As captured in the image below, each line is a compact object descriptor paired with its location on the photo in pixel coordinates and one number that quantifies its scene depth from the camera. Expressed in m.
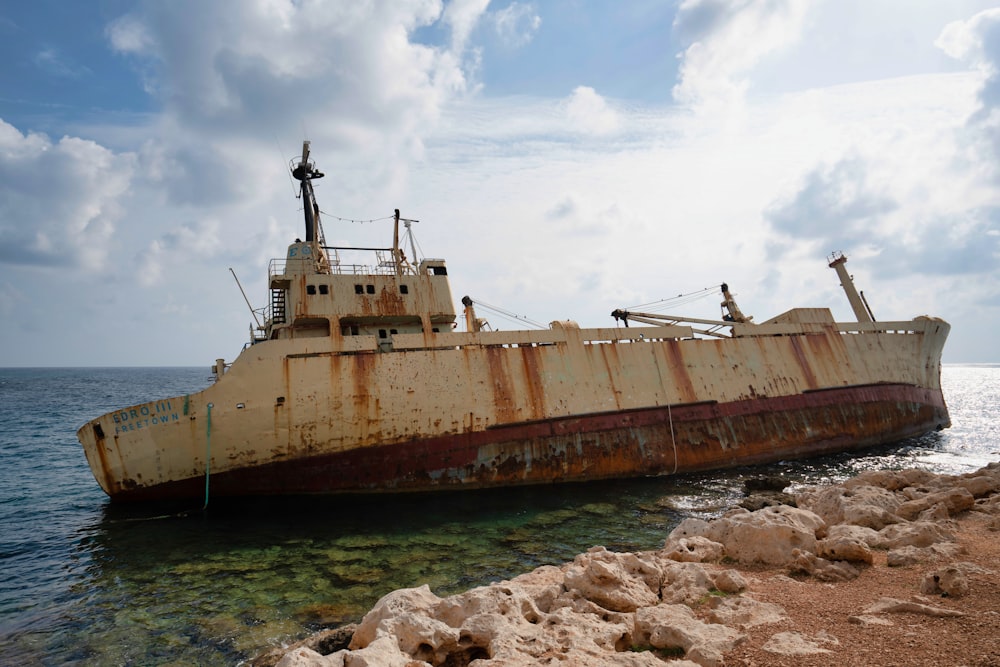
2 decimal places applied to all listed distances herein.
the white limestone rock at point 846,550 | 5.43
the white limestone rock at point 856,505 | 7.20
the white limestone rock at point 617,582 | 4.84
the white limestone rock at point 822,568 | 5.18
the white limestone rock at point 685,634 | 3.70
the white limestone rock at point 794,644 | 3.54
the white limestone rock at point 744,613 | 4.22
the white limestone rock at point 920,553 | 5.29
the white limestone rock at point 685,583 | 4.96
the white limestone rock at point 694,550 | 6.25
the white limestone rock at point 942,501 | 7.55
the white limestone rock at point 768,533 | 5.95
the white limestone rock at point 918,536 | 5.82
